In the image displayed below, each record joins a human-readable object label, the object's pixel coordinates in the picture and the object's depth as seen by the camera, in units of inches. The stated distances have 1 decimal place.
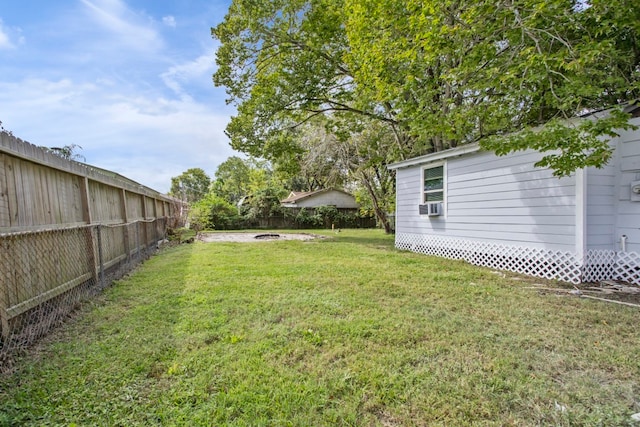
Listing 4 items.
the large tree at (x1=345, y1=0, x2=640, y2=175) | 172.1
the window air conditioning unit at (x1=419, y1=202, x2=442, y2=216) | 298.8
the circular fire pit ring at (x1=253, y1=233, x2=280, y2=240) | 522.0
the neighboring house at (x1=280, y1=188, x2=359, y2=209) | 1004.6
